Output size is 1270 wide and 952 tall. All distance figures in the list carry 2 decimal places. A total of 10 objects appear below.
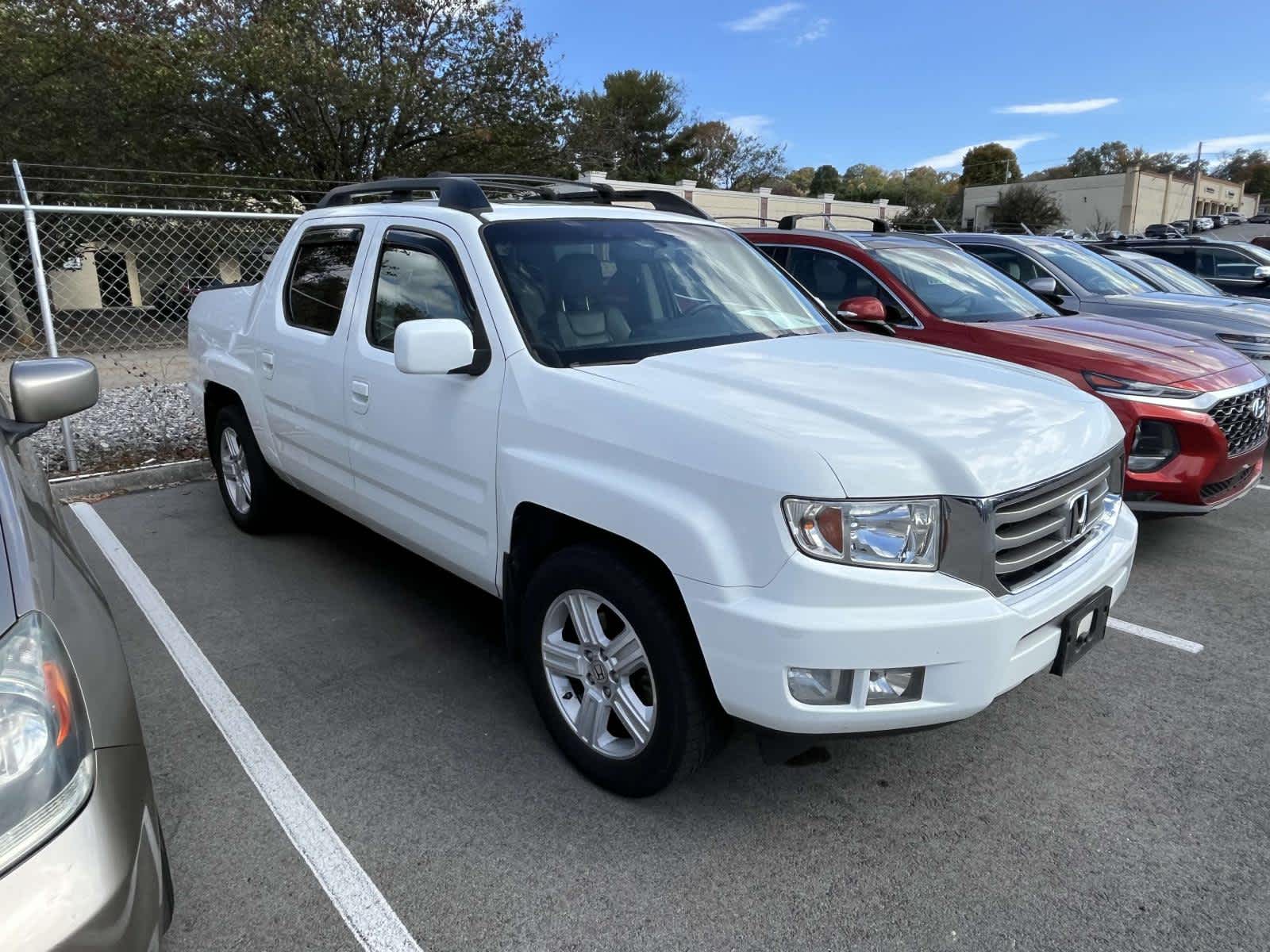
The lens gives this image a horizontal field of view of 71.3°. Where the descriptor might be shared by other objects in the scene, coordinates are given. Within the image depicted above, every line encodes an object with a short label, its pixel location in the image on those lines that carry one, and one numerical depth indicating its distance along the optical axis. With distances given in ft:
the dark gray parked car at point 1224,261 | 37.40
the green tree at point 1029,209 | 165.37
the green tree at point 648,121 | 210.59
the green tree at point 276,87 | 57.16
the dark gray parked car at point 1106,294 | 24.17
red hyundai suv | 15.34
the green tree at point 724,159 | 221.25
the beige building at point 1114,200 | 198.90
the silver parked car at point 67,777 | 4.72
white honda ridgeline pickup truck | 7.47
